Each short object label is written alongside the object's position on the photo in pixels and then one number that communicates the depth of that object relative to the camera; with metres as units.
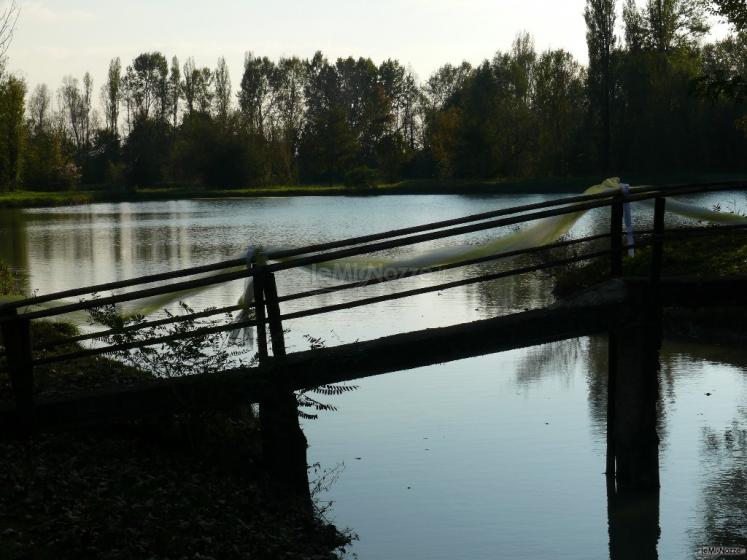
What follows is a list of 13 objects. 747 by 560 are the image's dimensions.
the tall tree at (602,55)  69.81
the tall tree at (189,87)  121.88
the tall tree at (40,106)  122.85
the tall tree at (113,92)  120.06
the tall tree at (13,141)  81.69
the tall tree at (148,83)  122.81
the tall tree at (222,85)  120.50
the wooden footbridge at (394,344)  9.32
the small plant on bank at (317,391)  9.86
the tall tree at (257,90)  122.81
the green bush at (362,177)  96.25
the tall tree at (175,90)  122.81
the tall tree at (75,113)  125.69
